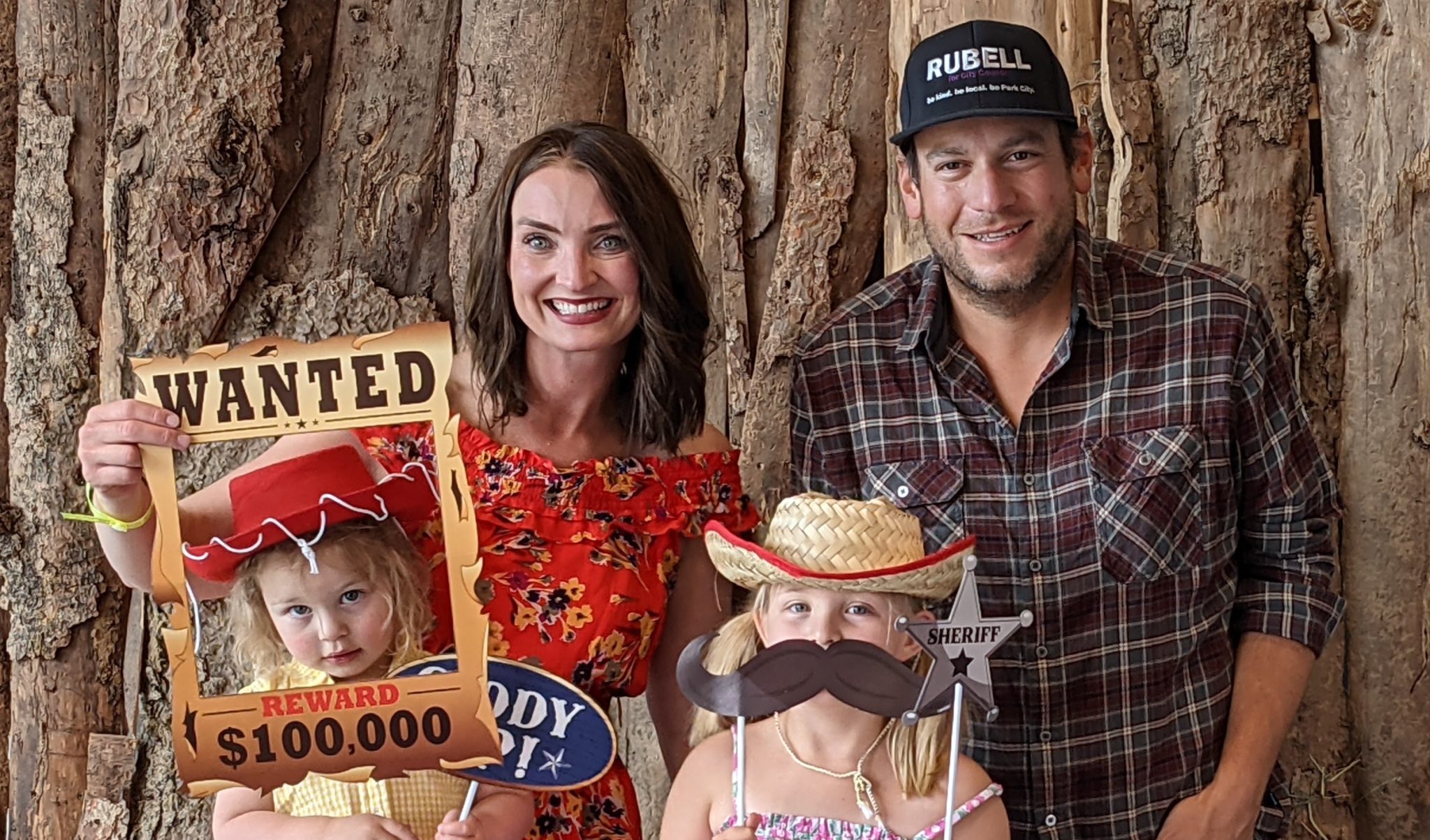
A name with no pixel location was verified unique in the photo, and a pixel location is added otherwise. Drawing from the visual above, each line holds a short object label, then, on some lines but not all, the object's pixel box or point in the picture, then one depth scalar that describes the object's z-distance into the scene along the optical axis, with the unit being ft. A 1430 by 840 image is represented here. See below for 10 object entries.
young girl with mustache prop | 5.76
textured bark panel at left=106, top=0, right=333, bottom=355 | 9.73
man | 7.36
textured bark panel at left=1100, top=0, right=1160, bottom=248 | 9.55
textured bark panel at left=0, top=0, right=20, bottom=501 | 13.12
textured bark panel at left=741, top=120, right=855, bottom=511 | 10.22
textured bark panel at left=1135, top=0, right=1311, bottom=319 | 9.52
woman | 7.00
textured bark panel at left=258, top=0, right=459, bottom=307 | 10.41
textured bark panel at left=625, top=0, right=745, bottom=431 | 10.63
